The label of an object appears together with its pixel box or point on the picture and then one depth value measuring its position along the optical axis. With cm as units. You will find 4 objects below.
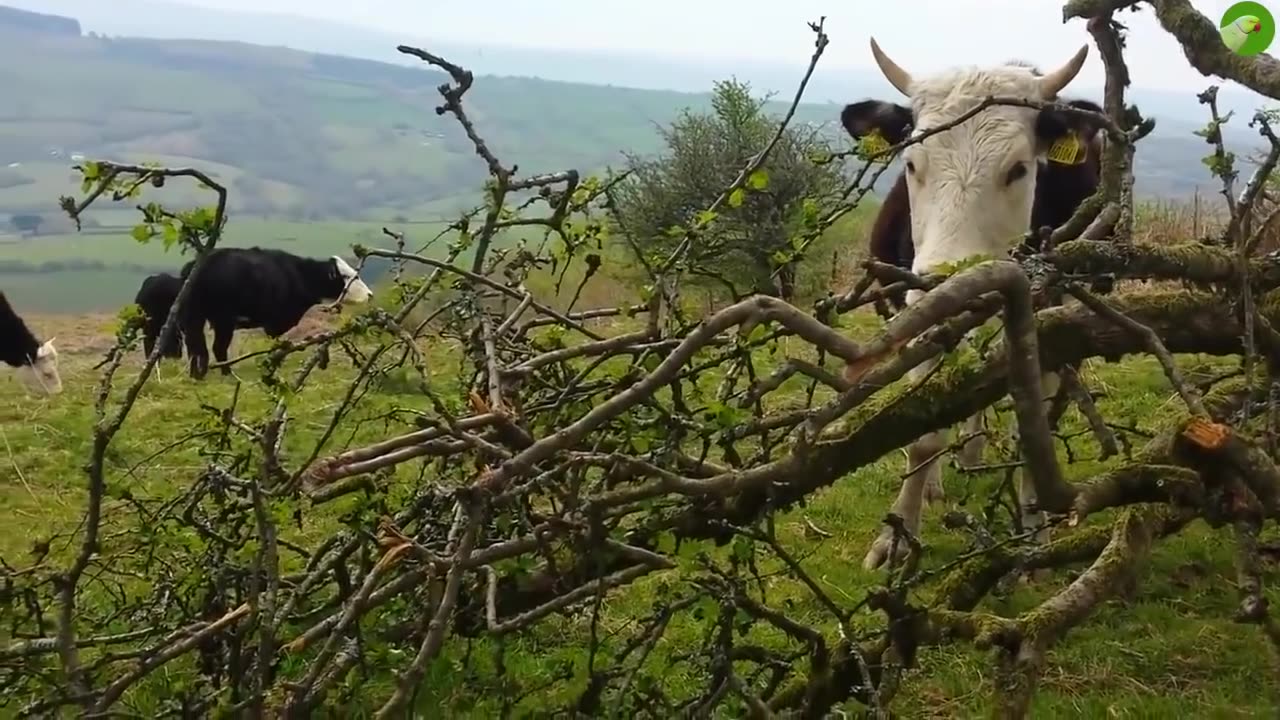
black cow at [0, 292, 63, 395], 1407
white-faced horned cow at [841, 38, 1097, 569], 516
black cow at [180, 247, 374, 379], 1520
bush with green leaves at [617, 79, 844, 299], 1784
